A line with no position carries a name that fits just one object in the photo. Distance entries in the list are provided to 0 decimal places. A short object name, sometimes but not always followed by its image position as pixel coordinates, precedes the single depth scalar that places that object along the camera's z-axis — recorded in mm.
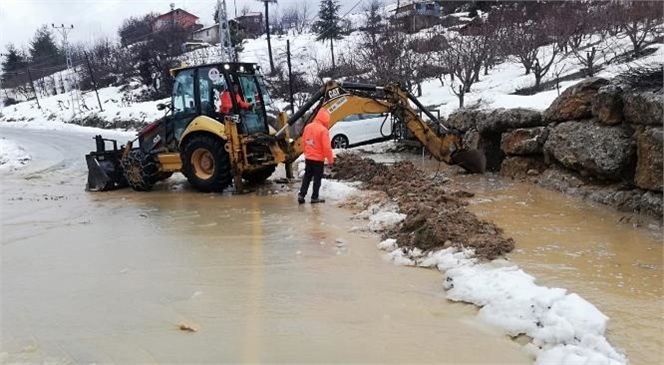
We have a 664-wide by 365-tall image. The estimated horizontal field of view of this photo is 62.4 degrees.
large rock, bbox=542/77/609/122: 9789
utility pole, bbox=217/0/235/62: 27766
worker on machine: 10859
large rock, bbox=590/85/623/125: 8805
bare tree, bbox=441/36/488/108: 23234
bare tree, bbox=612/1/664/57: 22109
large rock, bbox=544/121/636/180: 8508
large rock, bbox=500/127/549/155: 10906
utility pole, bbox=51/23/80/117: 50481
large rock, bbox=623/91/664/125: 7627
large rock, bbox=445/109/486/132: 13219
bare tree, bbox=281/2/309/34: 73194
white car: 17844
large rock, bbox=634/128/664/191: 7496
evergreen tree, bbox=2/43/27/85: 79438
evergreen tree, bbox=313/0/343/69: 51153
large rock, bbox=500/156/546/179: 10977
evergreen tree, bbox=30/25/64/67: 79312
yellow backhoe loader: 10555
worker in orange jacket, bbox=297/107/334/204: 9398
